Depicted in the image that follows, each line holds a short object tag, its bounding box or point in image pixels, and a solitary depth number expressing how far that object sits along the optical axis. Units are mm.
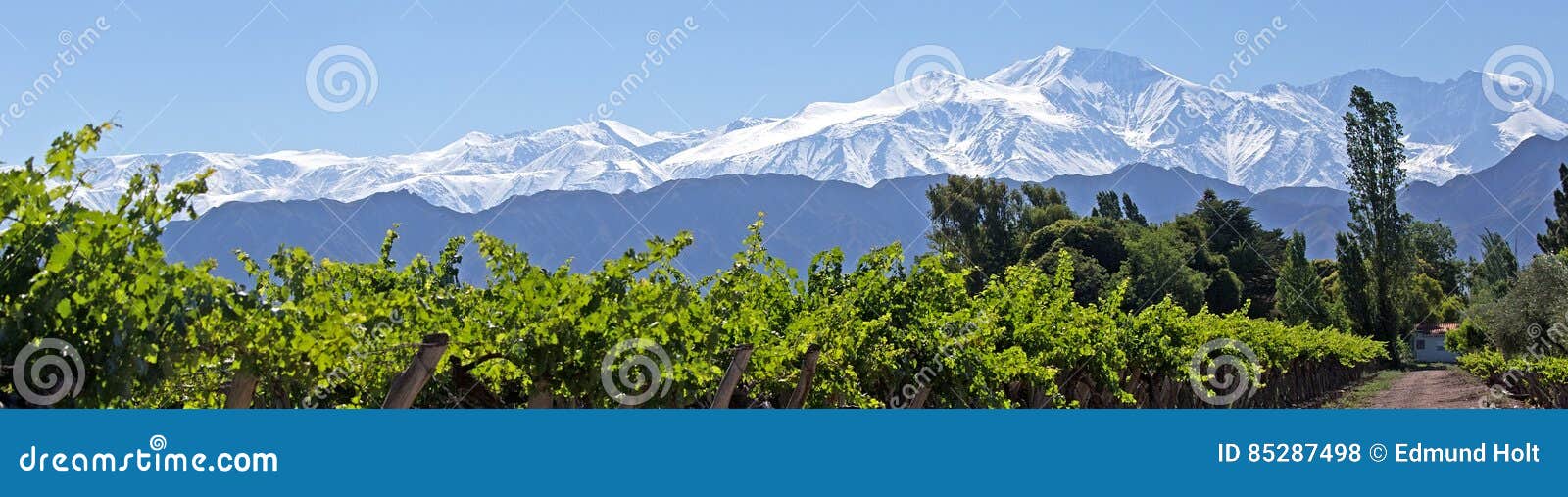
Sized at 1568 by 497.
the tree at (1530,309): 46250
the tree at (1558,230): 78750
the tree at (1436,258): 106438
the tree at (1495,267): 94125
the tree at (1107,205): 91062
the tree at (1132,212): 94262
